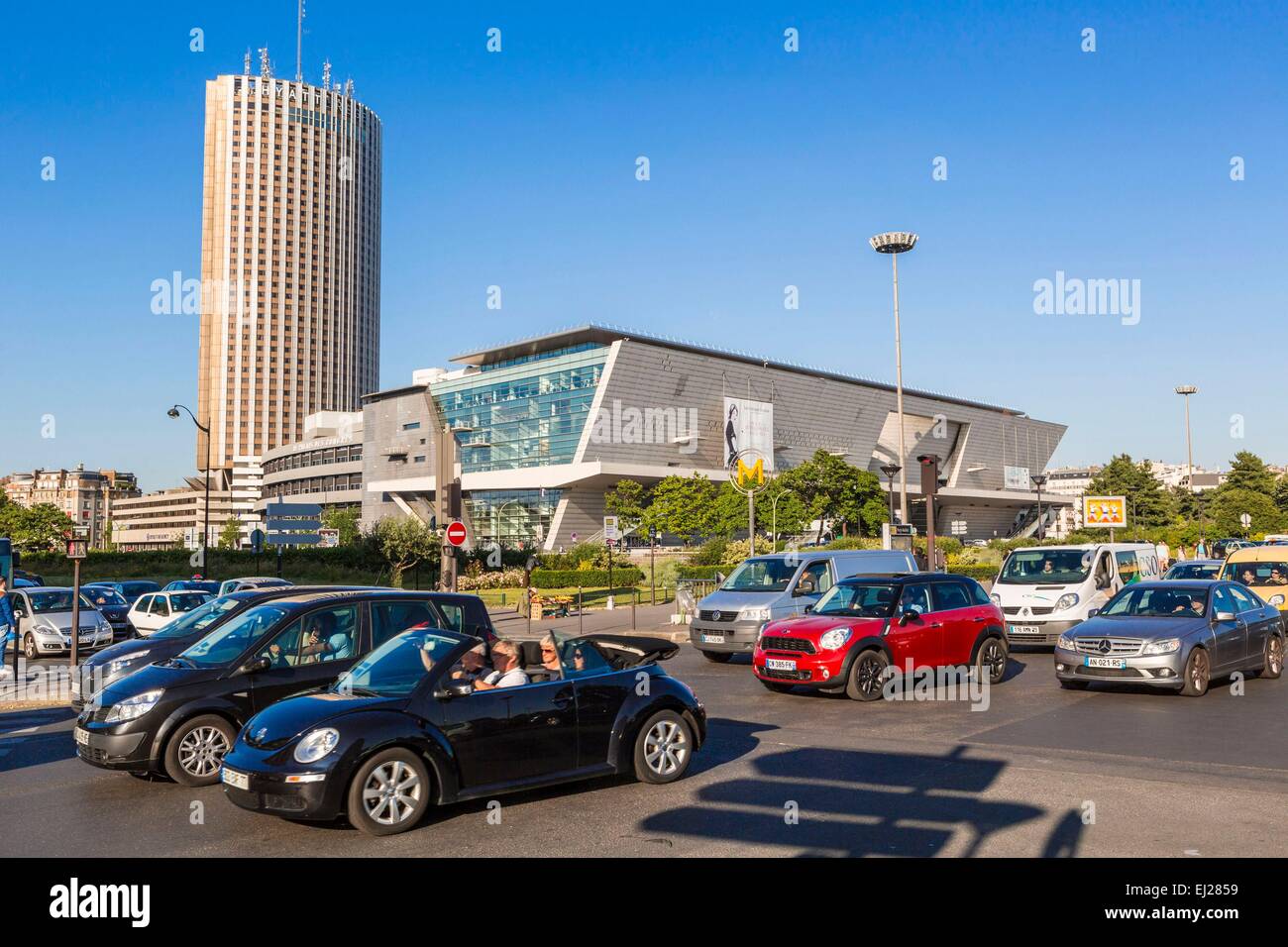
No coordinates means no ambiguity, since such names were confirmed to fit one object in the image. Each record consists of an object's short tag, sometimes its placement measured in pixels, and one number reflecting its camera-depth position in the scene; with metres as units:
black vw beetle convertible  7.00
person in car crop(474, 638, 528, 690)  7.87
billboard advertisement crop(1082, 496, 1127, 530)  37.53
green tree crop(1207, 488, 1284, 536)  78.81
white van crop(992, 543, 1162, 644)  18.81
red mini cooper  13.40
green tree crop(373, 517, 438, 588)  50.44
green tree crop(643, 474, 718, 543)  71.56
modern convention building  85.25
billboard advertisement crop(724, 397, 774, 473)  91.81
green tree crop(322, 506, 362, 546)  94.68
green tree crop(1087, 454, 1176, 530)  101.12
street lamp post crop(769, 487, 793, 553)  66.47
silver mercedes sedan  13.13
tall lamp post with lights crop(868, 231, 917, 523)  39.19
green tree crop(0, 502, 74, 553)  86.38
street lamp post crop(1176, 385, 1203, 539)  87.38
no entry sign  22.42
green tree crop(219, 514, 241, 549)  134.52
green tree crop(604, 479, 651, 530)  80.00
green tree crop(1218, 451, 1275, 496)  89.44
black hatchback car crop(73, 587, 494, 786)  8.92
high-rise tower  165.62
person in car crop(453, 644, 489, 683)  7.75
